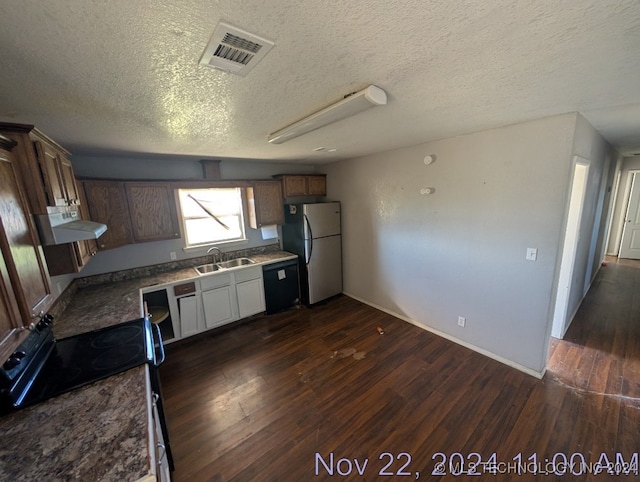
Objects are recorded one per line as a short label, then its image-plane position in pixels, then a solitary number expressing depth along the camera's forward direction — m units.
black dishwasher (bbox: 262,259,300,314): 3.74
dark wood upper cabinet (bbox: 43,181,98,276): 1.72
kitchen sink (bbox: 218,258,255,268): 3.76
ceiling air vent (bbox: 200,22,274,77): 0.85
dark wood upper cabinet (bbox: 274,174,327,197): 4.00
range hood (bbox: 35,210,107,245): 1.40
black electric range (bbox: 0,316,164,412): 1.18
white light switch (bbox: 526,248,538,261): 2.22
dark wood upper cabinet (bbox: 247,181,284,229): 3.80
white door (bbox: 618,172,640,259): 5.52
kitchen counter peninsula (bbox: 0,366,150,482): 0.86
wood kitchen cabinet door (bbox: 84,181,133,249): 2.61
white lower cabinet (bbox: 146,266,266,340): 3.05
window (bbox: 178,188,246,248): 3.54
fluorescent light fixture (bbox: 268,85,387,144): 1.34
